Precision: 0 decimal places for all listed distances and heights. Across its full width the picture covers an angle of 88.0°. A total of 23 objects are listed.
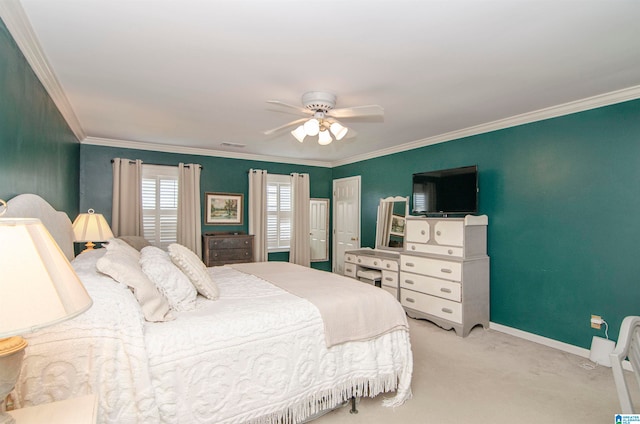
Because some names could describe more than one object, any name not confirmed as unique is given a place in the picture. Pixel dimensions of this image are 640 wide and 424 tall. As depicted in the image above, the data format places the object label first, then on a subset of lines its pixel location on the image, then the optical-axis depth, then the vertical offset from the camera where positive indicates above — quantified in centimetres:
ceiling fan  277 +85
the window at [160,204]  514 +12
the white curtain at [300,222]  632 -18
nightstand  105 -67
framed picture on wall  565 +7
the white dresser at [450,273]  380 -72
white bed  146 -77
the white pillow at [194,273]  229 -43
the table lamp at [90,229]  327 -18
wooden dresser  522 -58
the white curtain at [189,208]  530 +6
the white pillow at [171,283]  206 -45
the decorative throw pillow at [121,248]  227 -26
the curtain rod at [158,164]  501 +76
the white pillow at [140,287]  183 -42
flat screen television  397 +28
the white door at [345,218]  620 -10
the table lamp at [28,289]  79 -20
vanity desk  461 -78
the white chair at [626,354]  115 -51
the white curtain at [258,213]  593 -1
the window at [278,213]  620 -1
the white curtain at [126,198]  487 +20
